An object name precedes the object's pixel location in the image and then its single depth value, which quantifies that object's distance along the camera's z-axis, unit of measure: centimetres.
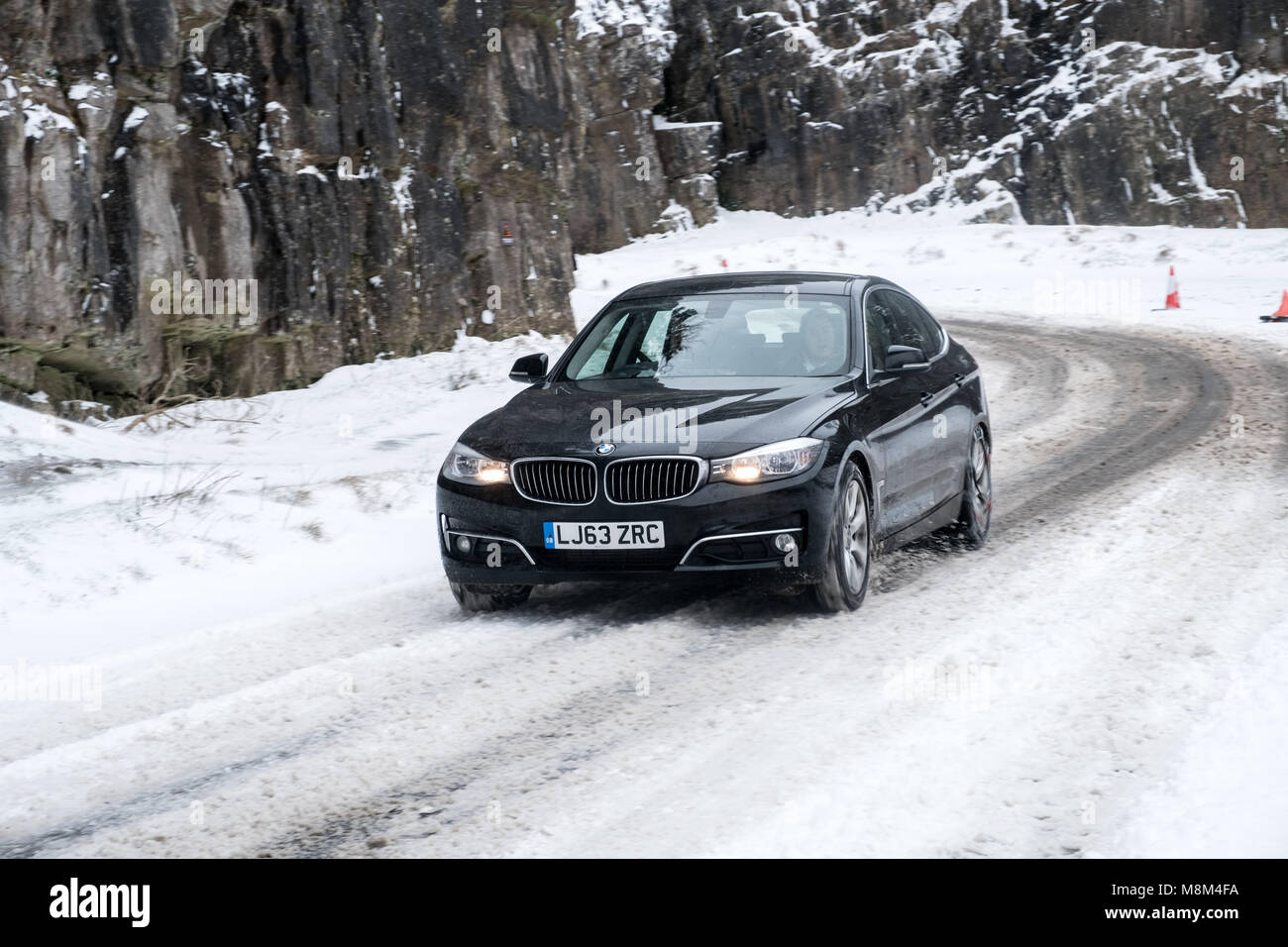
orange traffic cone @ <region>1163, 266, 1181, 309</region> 2463
